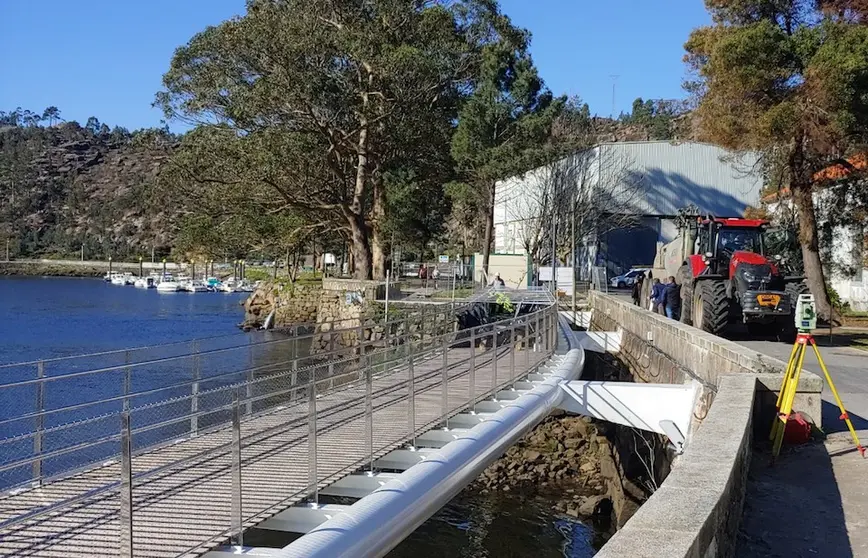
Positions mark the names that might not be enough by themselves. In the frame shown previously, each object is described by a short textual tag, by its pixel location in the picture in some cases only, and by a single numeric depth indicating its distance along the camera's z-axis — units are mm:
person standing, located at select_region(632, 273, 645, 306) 29962
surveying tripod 8609
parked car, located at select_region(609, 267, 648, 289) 50438
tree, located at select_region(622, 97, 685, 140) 134250
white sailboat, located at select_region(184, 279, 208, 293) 107438
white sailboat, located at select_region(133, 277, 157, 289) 122125
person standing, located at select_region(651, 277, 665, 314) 23056
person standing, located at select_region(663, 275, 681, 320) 22297
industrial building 50125
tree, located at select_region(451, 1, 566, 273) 42406
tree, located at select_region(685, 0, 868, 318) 22688
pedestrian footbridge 5559
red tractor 17922
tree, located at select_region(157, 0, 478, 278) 34188
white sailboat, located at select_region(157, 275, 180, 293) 106250
